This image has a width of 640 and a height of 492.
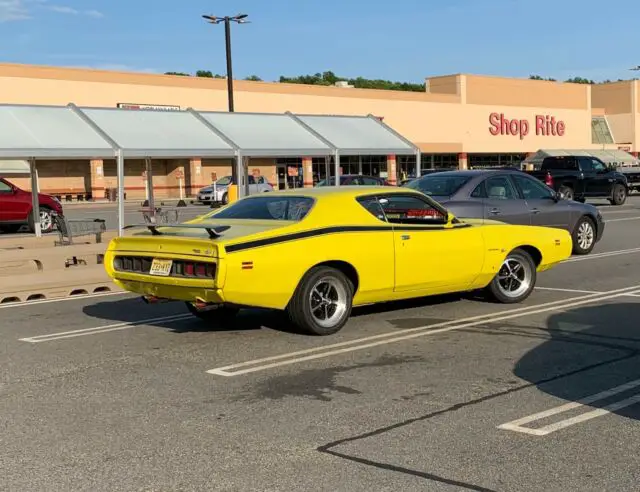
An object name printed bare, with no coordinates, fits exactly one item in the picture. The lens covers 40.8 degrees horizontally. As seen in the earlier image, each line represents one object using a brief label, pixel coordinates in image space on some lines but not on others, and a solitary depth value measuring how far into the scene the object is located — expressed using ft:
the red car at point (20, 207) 76.79
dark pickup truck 105.40
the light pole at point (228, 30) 131.64
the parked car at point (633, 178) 134.00
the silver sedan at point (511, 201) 47.09
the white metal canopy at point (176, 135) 47.50
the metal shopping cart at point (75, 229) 49.50
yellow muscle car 26.05
